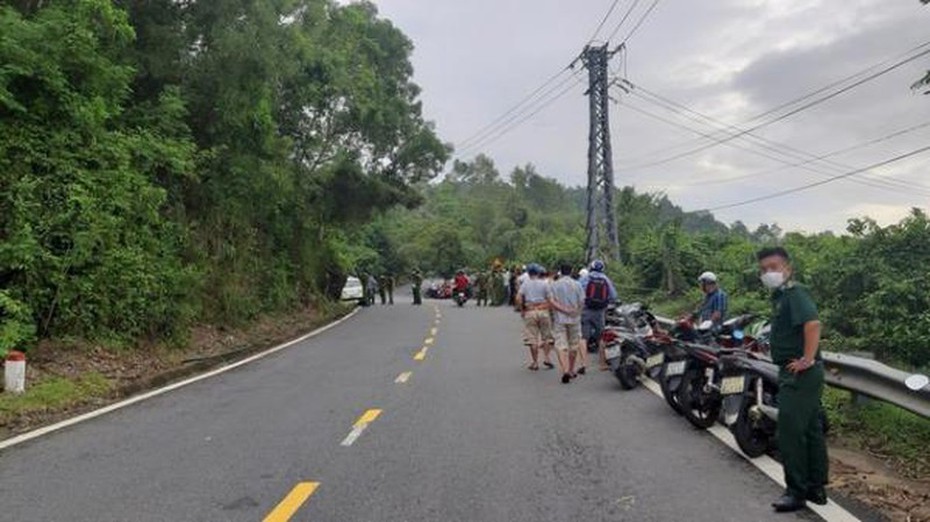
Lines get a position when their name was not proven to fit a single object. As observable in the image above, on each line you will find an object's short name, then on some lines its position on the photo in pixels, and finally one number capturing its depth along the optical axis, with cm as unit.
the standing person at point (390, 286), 4467
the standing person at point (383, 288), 4448
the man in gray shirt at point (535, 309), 1481
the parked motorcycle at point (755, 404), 782
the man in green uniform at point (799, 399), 621
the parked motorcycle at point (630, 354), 1186
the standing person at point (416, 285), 4291
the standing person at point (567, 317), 1357
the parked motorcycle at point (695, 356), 937
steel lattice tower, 3512
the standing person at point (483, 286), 4191
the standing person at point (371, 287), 4248
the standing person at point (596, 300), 1534
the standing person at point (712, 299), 1155
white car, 4103
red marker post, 1097
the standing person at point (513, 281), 3682
